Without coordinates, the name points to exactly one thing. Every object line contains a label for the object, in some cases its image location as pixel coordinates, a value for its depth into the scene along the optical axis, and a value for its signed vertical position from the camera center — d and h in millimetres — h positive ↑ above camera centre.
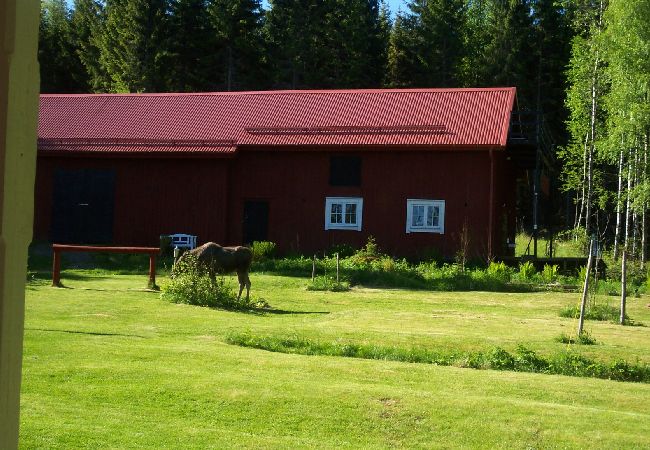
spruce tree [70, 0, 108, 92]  59188 +13032
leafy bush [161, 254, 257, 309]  17203 -1272
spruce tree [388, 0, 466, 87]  54500 +11466
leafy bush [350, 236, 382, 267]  26766 -620
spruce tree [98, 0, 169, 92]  53250 +10850
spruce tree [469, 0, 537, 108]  51188 +11114
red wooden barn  29984 +2088
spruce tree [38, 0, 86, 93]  59594 +10985
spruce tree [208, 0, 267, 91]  53438 +11295
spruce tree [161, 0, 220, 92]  53969 +10953
